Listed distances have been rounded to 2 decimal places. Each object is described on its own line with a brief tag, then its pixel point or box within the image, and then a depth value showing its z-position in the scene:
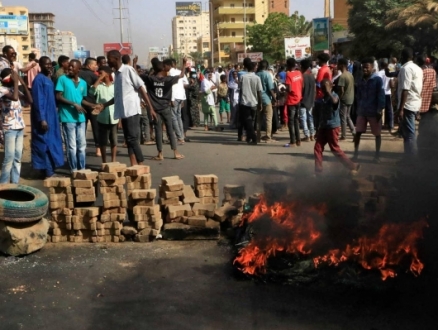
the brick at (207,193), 6.68
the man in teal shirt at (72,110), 8.89
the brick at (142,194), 6.11
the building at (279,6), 118.06
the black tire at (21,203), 5.65
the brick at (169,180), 6.45
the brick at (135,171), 6.30
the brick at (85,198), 6.12
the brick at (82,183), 6.11
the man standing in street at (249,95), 12.56
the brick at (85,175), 6.14
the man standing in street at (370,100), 9.49
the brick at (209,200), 6.68
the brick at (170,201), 6.42
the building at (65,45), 135.50
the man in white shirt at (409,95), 9.23
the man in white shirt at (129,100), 8.60
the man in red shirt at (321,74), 10.73
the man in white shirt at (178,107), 12.66
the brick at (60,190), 6.12
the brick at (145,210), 6.11
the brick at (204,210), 6.25
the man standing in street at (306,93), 12.57
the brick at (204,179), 6.66
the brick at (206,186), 6.68
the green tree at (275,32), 70.62
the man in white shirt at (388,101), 14.34
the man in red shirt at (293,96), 12.27
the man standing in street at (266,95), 13.02
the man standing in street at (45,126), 8.56
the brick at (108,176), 6.11
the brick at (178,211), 6.25
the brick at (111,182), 6.10
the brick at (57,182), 6.09
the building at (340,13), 76.94
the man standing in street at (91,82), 10.07
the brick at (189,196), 6.44
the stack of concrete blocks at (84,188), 6.11
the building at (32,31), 164.32
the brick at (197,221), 6.16
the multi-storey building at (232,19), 106.31
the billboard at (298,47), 29.31
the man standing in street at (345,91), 11.93
